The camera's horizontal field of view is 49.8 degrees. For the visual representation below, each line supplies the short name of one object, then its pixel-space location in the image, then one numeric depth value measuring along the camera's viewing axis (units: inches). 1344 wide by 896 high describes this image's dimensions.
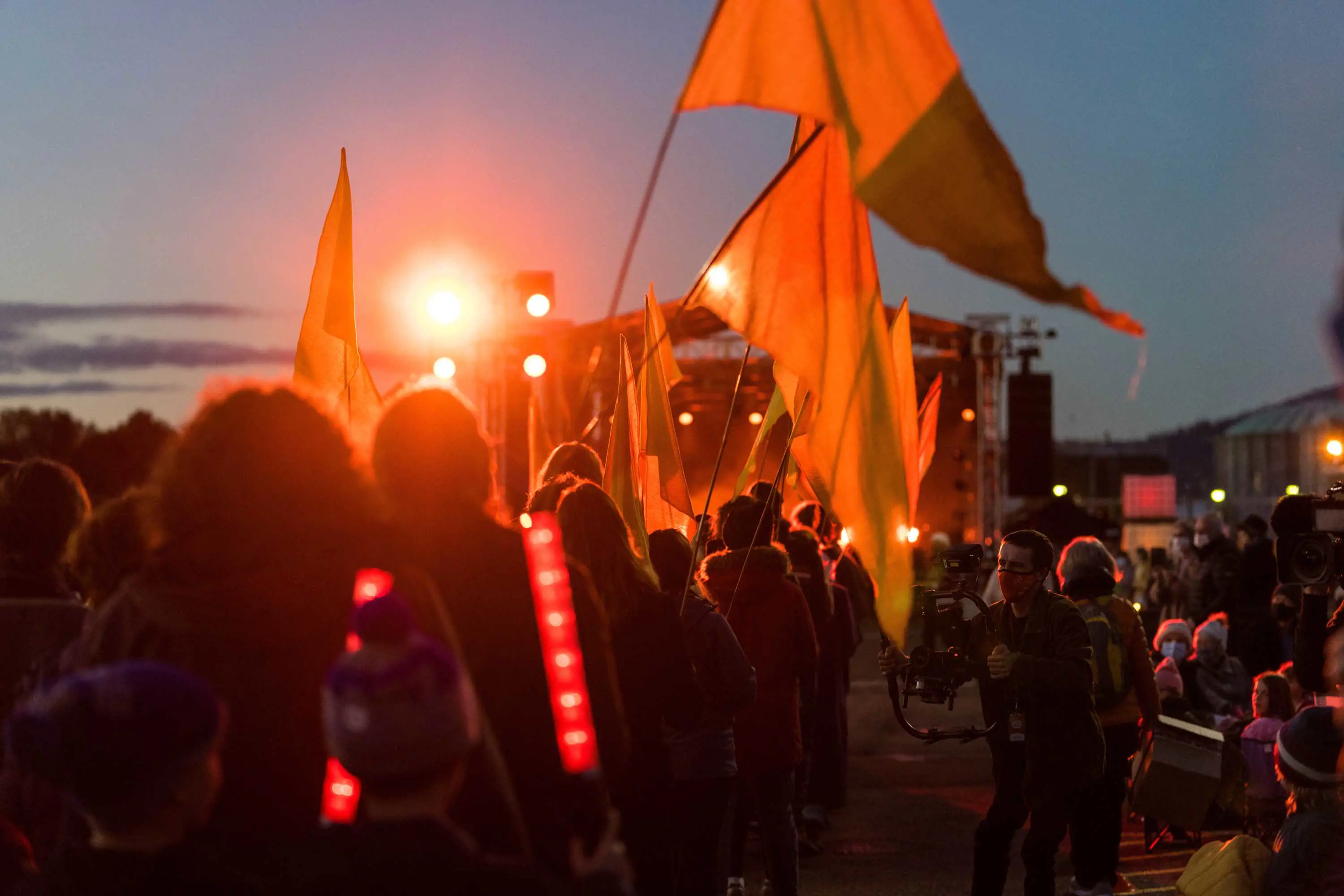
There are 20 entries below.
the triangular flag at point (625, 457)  244.5
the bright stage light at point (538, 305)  546.9
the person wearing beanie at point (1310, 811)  154.3
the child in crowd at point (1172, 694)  356.5
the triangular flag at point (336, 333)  214.1
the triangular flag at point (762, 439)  248.2
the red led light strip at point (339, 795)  90.4
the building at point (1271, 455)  2878.9
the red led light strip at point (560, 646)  100.4
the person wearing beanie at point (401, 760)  80.0
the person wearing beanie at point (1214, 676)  382.9
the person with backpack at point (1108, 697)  253.9
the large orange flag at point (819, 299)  175.5
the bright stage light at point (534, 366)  496.1
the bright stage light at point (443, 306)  559.5
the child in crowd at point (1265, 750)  262.8
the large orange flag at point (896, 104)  135.3
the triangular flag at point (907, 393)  220.2
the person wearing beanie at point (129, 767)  82.1
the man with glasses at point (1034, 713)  221.9
